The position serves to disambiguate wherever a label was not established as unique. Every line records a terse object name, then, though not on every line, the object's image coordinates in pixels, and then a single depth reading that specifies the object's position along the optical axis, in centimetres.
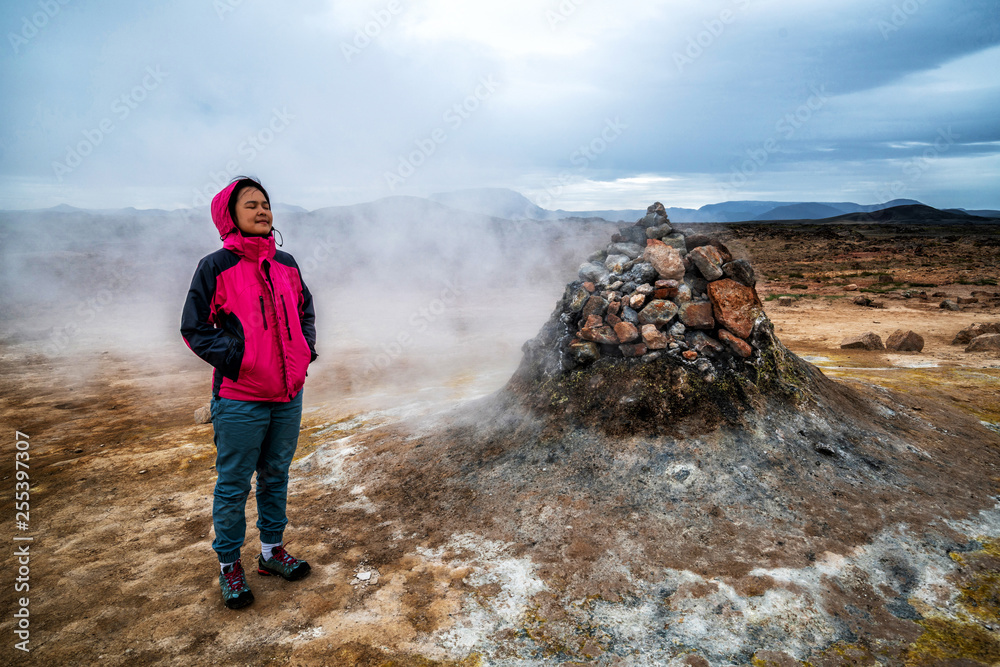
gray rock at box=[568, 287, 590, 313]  383
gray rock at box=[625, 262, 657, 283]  362
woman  206
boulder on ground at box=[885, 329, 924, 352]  703
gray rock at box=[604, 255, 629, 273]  380
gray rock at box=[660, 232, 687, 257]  381
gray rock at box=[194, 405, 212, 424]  530
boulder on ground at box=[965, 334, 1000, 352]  662
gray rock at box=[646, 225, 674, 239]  391
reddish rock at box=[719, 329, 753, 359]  338
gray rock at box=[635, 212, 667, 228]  403
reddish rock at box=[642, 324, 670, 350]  341
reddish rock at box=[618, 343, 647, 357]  346
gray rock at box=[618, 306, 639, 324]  353
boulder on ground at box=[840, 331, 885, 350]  721
